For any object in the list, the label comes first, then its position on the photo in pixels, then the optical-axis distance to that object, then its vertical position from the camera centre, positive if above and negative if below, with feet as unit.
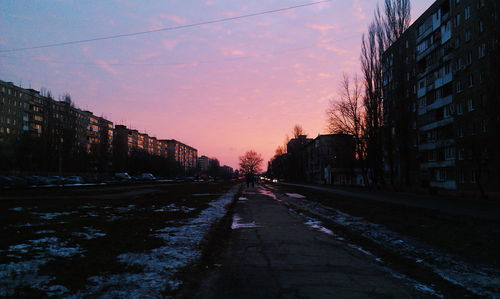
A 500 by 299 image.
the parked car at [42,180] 170.91 -1.08
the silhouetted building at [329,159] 183.73 +13.49
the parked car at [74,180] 190.49 -1.22
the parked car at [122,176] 284.33 +1.31
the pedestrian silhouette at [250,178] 176.04 -0.28
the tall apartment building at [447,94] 100.53 +32.76
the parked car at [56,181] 171.88 -1.57
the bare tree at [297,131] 350.43 +44.26
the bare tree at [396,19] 149.28 +64.87
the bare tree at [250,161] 469.57 +21.16
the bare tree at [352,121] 170.19 +25.87
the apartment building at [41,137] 223.30 +29.13
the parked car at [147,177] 309.77 +0.54
